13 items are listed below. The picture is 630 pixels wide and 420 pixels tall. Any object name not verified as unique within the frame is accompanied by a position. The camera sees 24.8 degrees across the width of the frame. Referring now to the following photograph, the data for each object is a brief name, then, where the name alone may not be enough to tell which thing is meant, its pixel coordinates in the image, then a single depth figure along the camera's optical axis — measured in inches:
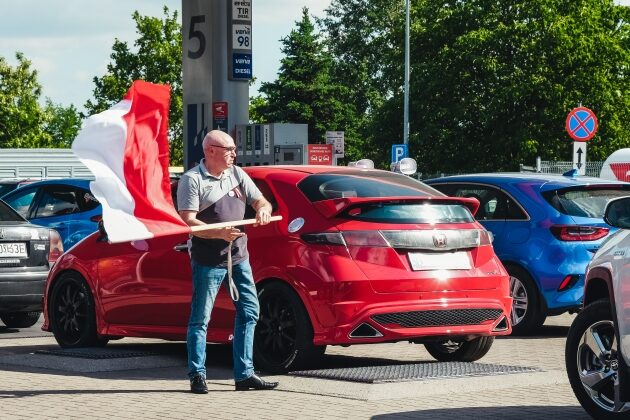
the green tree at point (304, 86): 3080.7
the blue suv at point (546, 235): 534.9
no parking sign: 935.0
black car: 553.0
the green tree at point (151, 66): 2999.5
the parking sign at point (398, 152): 1659.8
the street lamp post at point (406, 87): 2285.9
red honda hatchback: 388.8
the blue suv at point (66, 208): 704.4
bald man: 370.9
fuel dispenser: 838.5
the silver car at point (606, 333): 290.5
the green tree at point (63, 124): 5880.9
